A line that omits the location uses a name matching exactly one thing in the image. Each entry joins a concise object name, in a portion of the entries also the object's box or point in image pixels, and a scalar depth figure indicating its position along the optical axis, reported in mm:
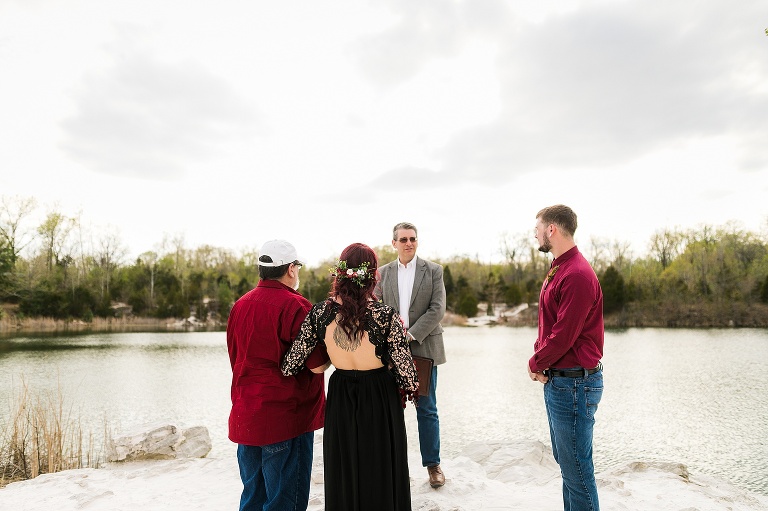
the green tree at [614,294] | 30656
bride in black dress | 2393
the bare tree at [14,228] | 34756
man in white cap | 2479
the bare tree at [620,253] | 49419
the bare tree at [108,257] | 43562
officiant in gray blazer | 3545
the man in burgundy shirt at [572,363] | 2469
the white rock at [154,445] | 5098
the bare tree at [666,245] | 46188
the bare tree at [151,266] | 38922
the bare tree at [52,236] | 38594
